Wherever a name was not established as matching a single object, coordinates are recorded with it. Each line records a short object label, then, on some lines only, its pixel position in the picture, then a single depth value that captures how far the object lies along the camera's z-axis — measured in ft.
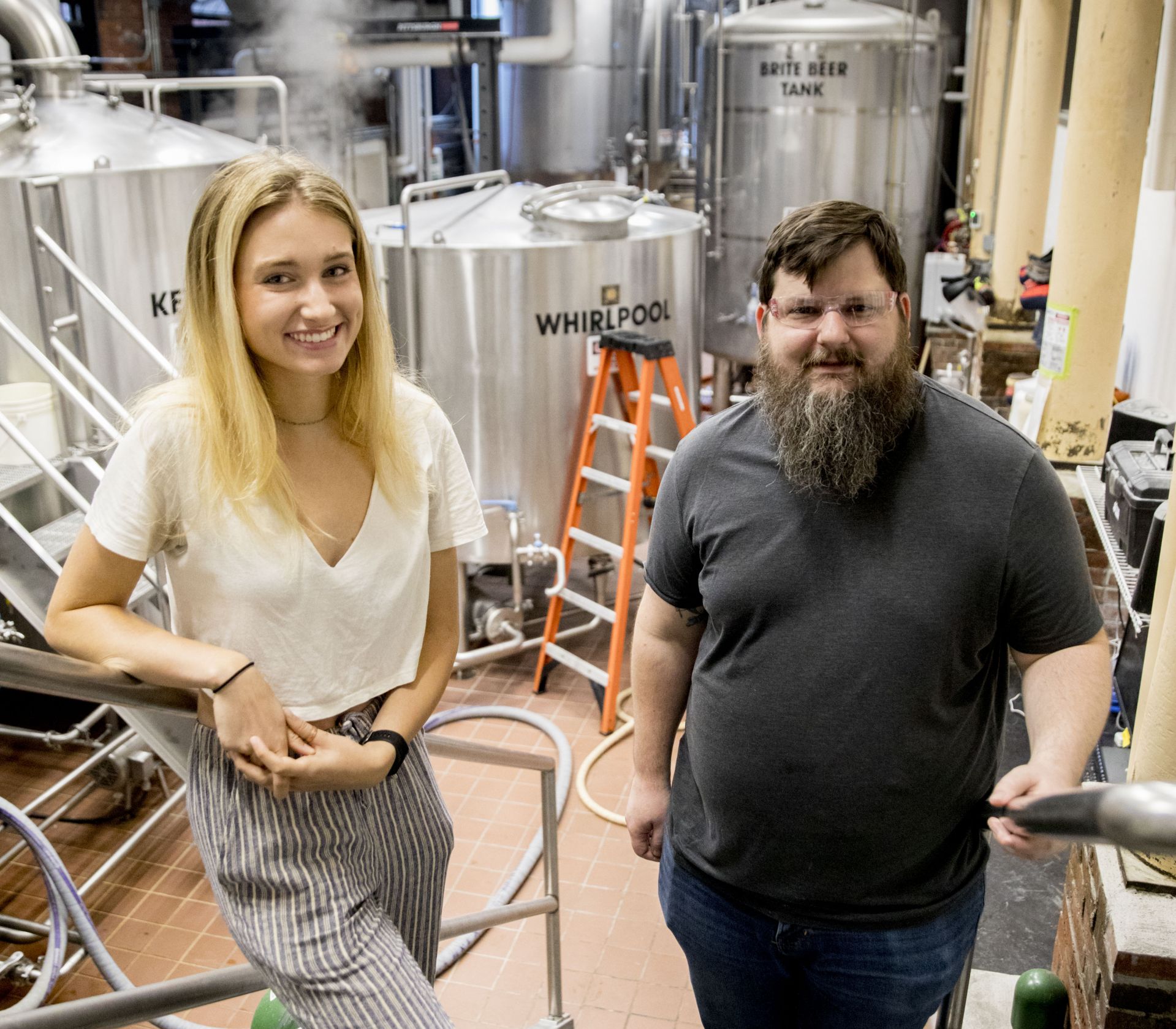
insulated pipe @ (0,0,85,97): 14.25
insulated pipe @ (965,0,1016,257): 22.75
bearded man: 5.15
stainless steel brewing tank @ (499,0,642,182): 28.71
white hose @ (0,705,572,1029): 9.29
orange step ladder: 14.83
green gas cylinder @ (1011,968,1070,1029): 7.53
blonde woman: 4.49
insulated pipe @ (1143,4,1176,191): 12.49
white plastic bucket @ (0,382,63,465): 11.89
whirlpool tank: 15.39
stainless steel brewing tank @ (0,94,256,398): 12.32
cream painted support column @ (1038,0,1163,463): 12.00
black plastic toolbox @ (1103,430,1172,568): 8.87
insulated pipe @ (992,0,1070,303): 17.62
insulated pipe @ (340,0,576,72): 23.13
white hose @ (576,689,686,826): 12.76
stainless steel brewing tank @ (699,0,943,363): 23.29
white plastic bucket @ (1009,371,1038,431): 14.30
